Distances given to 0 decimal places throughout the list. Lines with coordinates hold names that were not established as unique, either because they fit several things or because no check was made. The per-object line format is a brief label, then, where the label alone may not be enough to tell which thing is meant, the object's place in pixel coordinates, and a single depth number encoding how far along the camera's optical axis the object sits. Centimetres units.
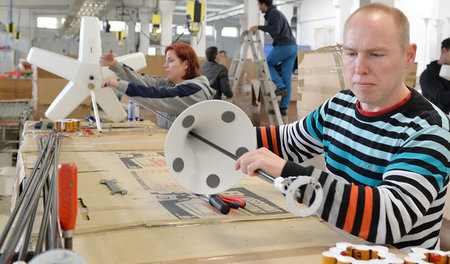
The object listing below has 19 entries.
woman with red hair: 252
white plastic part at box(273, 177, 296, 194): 78
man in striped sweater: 92
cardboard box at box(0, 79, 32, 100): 650
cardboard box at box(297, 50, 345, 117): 229
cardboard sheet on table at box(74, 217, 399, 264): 92
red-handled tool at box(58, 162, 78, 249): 69
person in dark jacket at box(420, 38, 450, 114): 332
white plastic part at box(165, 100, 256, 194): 126
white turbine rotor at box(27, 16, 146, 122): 277
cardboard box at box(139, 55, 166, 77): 567
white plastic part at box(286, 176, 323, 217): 75
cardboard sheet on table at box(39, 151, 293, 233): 116
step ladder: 479
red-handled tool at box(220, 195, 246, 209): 128
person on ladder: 490
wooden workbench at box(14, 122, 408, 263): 94
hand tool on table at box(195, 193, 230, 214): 123
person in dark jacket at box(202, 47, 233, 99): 506
